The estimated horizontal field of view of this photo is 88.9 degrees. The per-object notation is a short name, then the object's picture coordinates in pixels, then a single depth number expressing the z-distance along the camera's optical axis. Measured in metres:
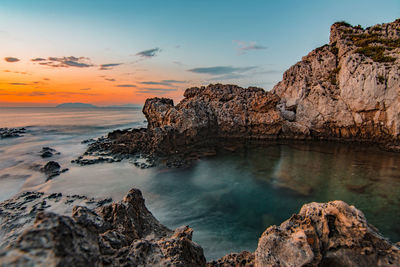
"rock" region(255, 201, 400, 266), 4.67
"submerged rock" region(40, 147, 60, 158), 24.30
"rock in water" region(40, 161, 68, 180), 17.80
